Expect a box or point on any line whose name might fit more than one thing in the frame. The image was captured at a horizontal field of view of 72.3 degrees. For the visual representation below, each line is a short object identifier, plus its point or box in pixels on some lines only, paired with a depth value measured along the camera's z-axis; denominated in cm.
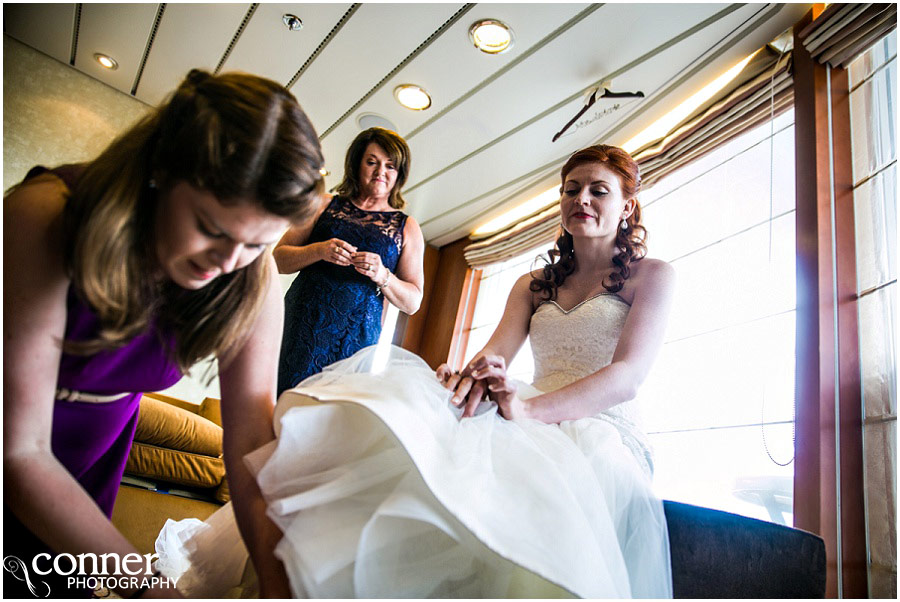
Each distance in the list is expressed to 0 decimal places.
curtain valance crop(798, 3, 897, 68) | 215
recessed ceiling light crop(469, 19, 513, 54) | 295
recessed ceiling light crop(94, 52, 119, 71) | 392
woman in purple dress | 66
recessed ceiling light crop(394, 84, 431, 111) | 353
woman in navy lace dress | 184
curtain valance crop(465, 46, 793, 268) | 268
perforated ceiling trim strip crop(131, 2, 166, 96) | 340
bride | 67
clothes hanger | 312
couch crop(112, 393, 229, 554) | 272
